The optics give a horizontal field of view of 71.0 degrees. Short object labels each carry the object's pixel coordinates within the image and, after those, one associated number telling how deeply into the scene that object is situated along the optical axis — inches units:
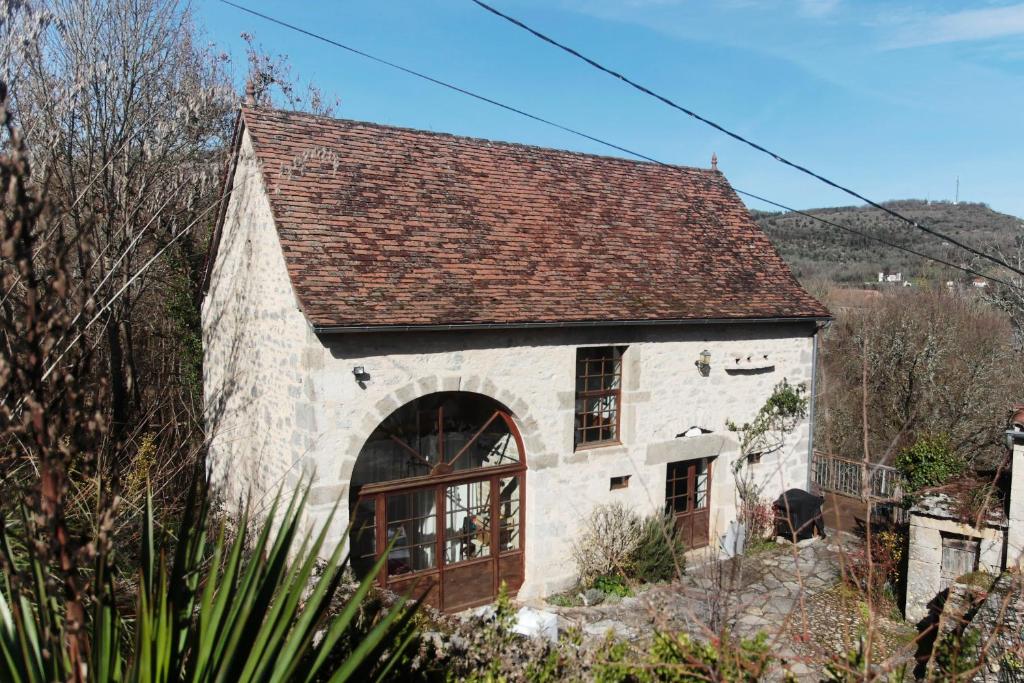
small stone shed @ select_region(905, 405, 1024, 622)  338.3
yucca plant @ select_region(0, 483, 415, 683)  118.5
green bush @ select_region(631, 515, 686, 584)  412.3
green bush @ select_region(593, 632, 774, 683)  165.8
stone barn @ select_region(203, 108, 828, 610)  344.2
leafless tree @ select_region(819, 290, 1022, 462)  730.2
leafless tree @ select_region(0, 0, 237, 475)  408.5
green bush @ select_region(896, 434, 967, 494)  450.0
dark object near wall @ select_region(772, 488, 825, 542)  466.6
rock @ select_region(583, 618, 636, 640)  354.6
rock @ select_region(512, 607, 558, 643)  289.8
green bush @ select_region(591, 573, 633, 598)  402.0
